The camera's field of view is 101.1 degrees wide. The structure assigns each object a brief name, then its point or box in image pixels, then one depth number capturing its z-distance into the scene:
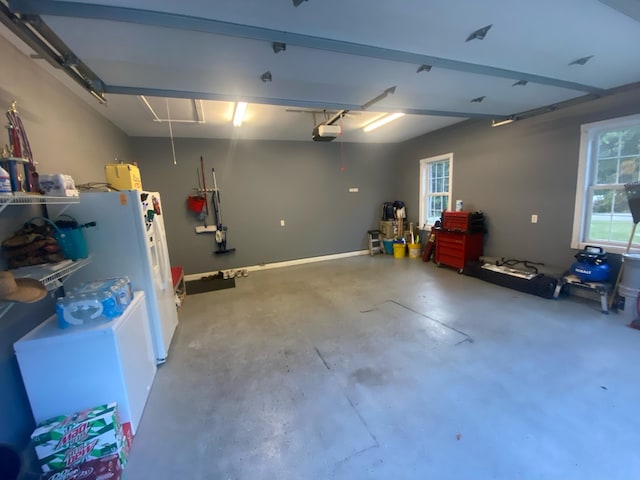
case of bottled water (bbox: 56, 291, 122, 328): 1.62
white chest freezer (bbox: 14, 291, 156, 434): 1.50
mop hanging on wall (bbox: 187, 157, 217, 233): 5.01
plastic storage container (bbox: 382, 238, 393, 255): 6.42
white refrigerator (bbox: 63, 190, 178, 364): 2.16
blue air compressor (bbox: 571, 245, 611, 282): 3.12
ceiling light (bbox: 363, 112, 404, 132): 4.24
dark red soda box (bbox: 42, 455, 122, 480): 1.31
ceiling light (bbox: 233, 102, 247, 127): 3.36
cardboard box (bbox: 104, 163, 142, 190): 2.88
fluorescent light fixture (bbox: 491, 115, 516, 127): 4.03
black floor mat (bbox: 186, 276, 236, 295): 4.54
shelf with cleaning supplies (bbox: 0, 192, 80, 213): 1.27
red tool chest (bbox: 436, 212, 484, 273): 4.65
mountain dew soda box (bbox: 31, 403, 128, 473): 1.34
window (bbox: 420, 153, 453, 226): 5.57
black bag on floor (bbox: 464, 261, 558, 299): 3.46
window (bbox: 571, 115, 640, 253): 3.13
